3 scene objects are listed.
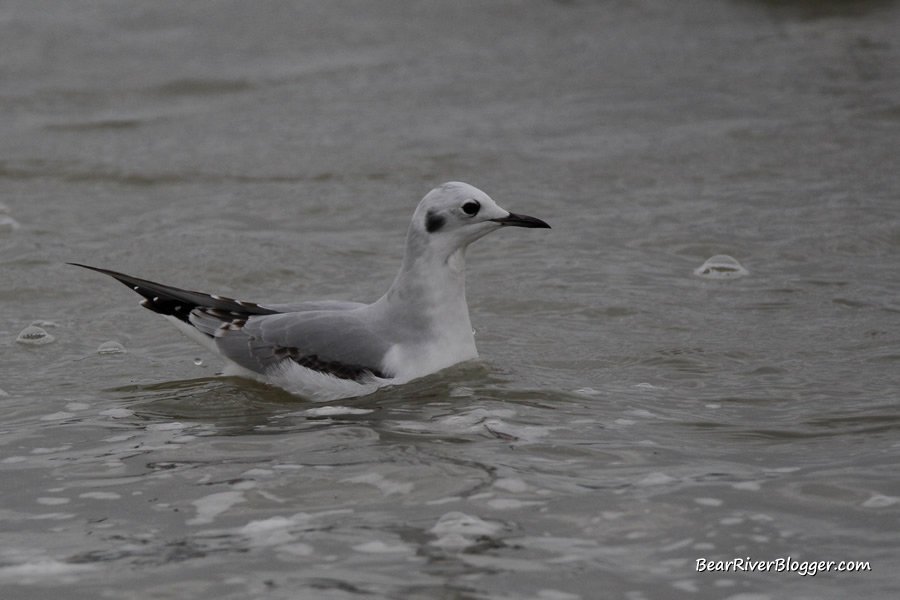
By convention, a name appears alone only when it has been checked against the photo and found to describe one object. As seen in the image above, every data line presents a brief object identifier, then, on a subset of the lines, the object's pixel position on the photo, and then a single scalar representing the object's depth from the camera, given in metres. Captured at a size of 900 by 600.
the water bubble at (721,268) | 15.68
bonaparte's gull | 11.54
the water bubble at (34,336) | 13.69
